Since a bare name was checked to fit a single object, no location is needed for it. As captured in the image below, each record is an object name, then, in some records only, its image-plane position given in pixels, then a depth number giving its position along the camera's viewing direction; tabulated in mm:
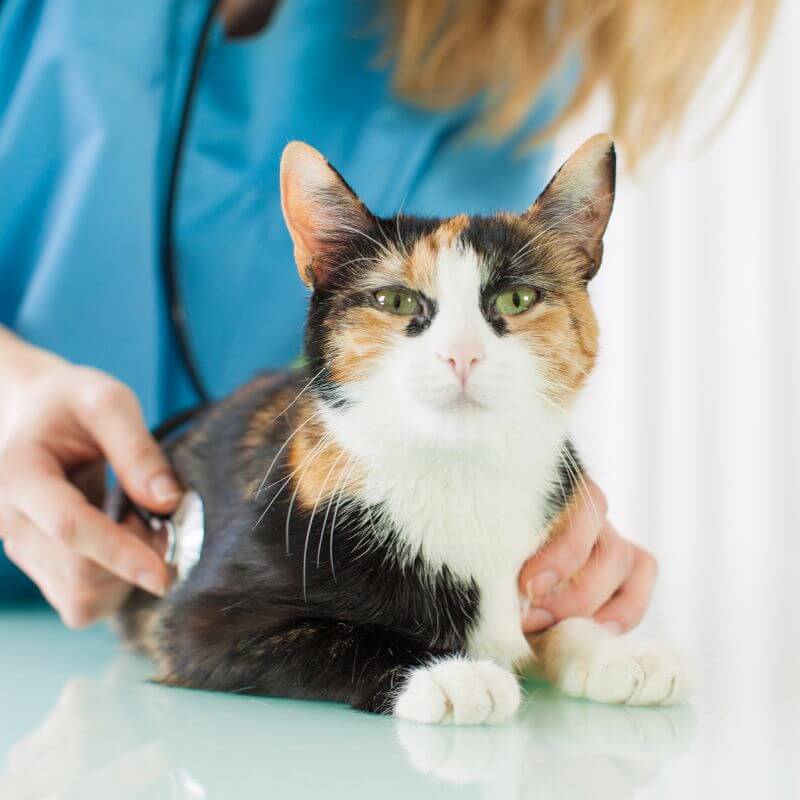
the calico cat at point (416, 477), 648
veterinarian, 1061
